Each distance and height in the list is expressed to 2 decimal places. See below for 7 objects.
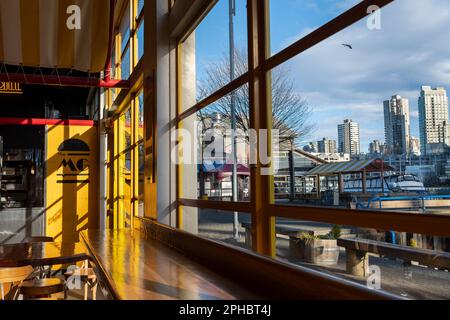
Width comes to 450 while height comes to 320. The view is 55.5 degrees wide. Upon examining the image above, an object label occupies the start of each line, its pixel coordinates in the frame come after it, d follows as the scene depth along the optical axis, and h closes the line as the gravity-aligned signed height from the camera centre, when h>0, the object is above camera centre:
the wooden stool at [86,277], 4.61 -1.01
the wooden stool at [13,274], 3.15 -0.66
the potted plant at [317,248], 2.31 -0.39
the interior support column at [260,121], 2.54 +0.36
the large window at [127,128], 5.96 +0.87
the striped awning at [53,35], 4.29 +1.63
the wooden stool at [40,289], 3.29 -0.81
